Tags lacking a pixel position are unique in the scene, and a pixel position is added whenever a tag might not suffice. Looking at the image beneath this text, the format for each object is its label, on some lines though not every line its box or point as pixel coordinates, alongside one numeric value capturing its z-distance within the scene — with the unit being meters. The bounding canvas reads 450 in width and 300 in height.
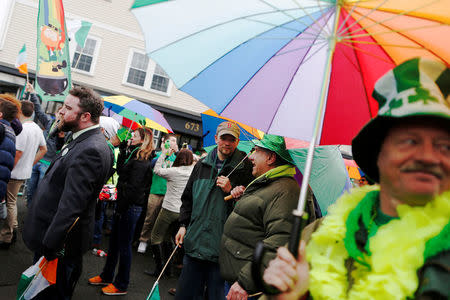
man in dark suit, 2.61
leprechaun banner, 3.87
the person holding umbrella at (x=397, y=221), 1.04
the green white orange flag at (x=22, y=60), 7.27
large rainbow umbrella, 1.78
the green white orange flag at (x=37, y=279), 2.46
